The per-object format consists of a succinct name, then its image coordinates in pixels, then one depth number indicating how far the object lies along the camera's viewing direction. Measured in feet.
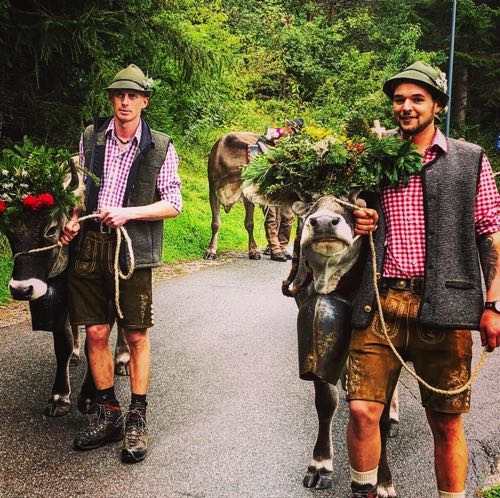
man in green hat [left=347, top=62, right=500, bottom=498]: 9.56
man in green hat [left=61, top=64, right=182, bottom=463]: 13.38
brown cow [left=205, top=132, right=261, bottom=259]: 37.17
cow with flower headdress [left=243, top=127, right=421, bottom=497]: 10.03
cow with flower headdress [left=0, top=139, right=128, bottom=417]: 13.03
